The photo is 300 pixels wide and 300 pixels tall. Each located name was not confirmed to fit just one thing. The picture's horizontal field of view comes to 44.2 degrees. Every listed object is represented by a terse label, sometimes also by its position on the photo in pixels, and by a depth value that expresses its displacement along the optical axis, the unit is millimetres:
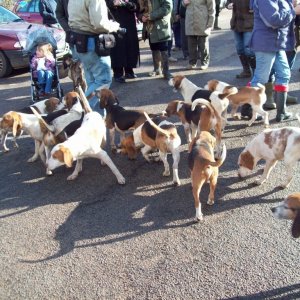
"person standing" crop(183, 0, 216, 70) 8789
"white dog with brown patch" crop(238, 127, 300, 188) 4055
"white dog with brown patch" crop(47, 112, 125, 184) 4281
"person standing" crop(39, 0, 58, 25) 11328
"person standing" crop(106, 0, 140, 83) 8055
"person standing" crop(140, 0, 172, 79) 8180
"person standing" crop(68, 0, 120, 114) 5441
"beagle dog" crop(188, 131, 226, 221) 3768
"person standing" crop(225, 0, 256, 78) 7488
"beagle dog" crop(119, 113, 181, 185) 4520
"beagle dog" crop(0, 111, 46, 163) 5291
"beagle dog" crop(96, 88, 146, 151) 5250
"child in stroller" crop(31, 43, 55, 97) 7762
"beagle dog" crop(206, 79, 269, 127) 5672
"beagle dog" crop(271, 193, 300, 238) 2752
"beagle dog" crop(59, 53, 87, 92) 7598
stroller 7770
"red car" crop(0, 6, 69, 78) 9938
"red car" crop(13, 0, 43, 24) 12900
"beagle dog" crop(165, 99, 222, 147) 4887
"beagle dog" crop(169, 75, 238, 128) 5332
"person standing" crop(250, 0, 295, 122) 5070
